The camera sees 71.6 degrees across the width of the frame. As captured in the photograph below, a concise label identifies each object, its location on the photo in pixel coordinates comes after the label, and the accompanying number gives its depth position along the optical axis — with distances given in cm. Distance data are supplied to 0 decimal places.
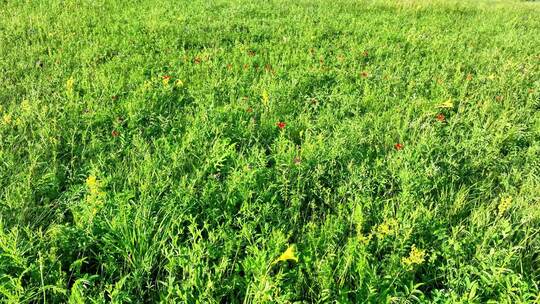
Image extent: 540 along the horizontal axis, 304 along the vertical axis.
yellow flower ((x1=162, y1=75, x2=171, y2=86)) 434
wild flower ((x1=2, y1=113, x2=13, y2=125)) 328
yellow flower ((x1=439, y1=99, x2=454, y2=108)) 410
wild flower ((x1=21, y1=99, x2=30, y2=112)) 350
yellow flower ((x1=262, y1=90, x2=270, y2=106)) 403
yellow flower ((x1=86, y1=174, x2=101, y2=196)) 224
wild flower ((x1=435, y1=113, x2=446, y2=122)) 388
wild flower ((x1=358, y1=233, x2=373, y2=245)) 217
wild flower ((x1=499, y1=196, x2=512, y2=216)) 241
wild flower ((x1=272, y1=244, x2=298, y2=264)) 196
